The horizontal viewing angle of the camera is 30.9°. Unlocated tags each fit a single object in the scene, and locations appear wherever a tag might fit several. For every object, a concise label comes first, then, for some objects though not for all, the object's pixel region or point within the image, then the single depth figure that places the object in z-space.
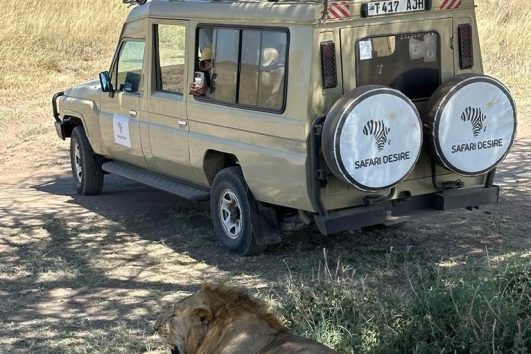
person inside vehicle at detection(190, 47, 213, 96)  7.91
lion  4.00
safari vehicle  6.72
